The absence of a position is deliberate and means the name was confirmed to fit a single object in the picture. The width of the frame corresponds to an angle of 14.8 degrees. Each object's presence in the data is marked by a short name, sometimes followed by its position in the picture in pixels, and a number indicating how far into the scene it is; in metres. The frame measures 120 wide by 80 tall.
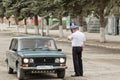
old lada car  15.41
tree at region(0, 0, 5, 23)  71.06
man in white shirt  16.25
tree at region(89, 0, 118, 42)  37.91
